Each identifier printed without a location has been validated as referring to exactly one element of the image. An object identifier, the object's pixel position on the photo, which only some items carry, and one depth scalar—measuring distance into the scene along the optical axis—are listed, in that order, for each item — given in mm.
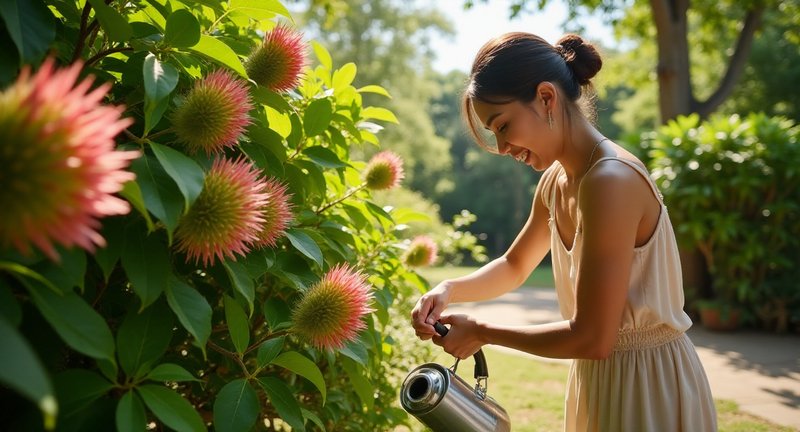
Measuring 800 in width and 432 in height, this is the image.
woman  1444
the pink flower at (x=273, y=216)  1047
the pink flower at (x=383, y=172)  1825
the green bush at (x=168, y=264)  735
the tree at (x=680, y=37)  7828
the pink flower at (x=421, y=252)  2160
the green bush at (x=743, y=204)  5547
